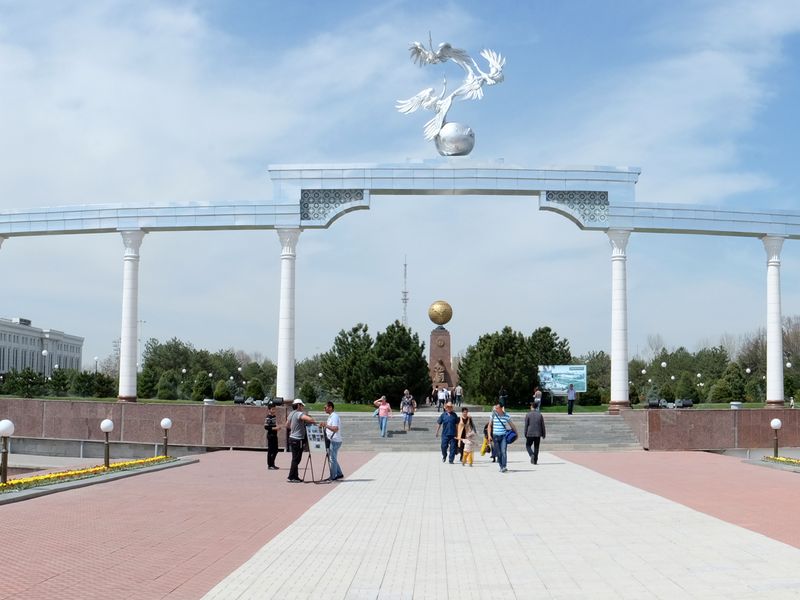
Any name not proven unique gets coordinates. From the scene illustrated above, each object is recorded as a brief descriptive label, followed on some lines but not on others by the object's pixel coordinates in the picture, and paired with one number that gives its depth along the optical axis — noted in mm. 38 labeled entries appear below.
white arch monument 28078
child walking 20505
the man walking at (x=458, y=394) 43750
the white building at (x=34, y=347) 115812
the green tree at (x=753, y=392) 48784
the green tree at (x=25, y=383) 43781
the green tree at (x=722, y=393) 46625
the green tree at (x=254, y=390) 50125
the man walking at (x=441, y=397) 38625
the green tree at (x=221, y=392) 48688
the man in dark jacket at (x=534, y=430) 20703
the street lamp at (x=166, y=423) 20781
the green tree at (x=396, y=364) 43188
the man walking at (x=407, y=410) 27953
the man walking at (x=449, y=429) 21219
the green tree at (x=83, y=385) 46656
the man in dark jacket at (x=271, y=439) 19000
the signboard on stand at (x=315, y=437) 16750
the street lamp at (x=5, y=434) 14117
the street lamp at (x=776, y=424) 21264
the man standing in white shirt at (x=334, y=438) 16734
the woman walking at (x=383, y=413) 26641
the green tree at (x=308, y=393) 49250
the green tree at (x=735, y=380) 47756
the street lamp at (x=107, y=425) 17984
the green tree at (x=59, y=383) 47216
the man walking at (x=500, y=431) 19000
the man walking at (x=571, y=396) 34531
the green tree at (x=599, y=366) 76962
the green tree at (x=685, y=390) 51006
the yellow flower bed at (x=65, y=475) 14189
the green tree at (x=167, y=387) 48969
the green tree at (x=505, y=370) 43250
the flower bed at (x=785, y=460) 19647
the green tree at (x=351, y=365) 43969
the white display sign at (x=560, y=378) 44969
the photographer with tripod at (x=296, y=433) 16469
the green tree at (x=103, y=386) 47281
